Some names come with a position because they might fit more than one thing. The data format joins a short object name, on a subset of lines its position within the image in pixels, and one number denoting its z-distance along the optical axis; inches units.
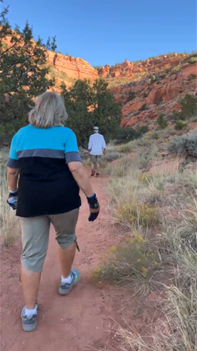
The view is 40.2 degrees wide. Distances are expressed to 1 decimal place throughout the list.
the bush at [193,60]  1403.8
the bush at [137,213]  144.6
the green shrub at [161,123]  799.7
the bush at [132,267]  100.9
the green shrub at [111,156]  472.0
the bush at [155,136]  646.3
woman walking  84.1
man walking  337.3
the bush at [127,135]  778.8
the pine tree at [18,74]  267.4
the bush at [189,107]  788.6
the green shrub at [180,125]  661.0
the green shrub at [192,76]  1270.9
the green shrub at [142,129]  870.0
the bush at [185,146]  307.0
